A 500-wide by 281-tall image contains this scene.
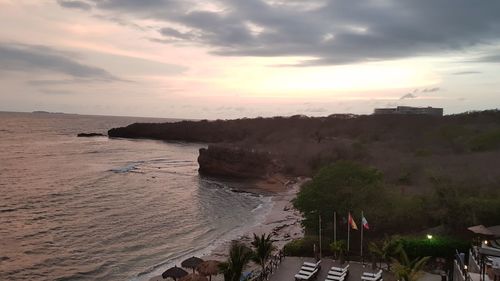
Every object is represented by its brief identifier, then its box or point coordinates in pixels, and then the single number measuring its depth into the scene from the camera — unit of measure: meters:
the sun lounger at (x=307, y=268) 26.62
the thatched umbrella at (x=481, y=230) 22.67
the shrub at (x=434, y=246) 26.21
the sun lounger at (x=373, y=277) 24.83
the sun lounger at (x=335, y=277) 25.45
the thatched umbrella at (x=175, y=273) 27.06
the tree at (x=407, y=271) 20.54
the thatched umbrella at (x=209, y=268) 27.17
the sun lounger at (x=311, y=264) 27.27
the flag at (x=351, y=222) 27.53
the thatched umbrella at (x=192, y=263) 28.73
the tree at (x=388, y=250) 26.52
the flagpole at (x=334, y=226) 31.43
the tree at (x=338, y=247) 28.82
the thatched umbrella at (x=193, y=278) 25.17
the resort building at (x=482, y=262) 18.65
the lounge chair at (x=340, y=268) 26.63
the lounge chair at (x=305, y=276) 25.55
